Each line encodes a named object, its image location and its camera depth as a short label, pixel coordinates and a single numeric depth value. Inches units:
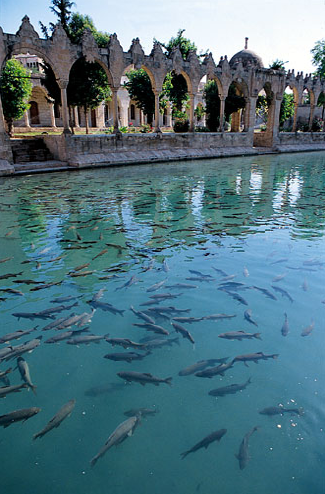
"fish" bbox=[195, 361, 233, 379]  122.5
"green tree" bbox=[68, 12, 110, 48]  1064.9
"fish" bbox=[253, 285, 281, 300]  180.7
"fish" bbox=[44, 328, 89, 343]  142.5
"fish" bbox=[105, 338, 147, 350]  139.6
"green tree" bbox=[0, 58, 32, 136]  831.1
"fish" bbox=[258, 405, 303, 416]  111.0
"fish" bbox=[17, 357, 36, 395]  122.9
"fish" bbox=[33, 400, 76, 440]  104.1
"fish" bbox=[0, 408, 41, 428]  103.5
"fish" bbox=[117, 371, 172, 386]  118.6
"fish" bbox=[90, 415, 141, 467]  96.0
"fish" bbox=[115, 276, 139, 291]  193.2
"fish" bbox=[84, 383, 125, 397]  120.1
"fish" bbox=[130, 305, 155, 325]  155.3
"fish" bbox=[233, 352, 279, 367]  133.4
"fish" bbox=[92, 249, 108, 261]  233.3
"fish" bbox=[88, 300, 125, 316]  164.1
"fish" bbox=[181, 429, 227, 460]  99.0
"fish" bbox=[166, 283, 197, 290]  191.5
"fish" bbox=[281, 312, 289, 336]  153.9
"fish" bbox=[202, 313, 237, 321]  159.9
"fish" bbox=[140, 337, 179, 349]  142.2
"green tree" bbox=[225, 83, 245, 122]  1005.8
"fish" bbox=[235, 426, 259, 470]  95.2
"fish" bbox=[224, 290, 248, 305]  176.9
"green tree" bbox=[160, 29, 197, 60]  1154.7
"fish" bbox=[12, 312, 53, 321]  158.2
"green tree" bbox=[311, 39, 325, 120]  1392.3
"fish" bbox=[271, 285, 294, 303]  180.5
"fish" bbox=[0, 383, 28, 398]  117.0
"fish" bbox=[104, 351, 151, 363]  131.3
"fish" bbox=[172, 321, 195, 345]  145.3
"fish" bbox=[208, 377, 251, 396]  118.7
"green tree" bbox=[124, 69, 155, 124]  967.6
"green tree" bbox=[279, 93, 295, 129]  1355.8
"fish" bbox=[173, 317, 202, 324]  161.0
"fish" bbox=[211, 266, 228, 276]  208.3
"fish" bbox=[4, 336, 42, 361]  133.6
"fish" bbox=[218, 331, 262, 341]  144.2
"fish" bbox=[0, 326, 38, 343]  144.7
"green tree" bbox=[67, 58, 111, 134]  826.3
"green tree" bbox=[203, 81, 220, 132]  1043.3
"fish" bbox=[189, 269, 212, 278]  204.8
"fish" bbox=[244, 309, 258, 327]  160.2
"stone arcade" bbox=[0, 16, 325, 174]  646.5
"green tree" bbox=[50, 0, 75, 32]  1048.2
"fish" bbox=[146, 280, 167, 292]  186.5
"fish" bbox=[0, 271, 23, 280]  203.1
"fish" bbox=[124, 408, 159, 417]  110.7
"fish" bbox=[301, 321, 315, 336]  153.1
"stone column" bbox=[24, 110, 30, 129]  1261.9
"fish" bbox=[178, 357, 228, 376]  127.1
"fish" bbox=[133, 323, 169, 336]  145.3
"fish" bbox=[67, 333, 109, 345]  142.4
